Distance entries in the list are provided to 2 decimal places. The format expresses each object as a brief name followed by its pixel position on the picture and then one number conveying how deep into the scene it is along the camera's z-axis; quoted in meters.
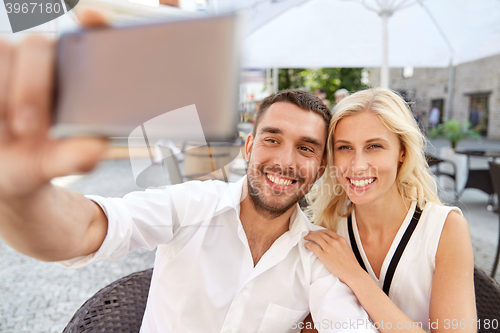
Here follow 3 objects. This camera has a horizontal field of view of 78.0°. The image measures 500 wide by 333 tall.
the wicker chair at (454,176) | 4.95
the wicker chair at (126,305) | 1.27
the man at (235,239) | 0.87
